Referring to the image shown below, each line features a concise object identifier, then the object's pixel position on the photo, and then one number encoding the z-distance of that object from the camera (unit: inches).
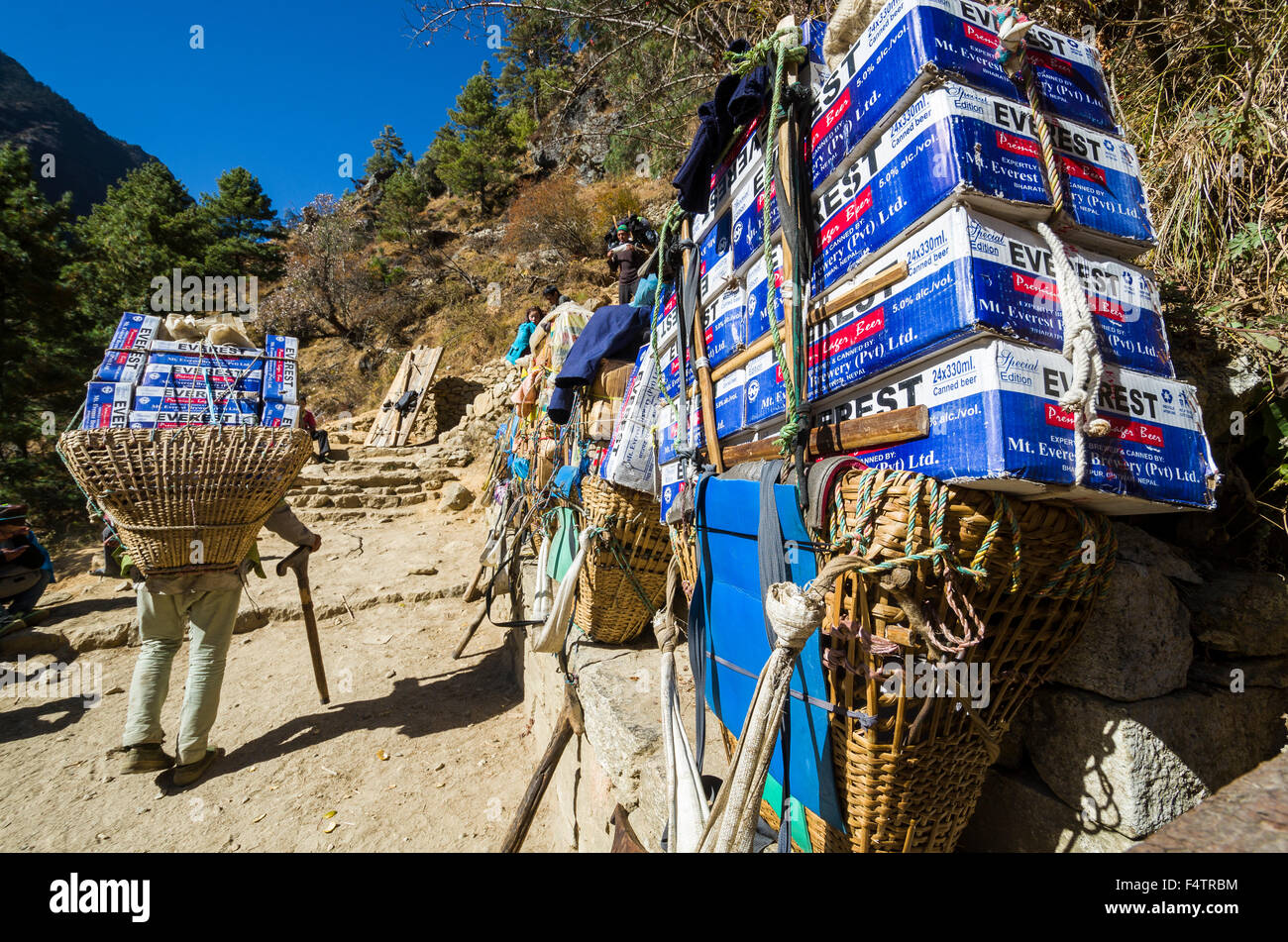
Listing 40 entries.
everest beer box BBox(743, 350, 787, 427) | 55.9
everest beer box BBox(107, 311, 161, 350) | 108.4
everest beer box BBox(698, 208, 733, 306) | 70.6
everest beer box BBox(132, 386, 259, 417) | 103.7
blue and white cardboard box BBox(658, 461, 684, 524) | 83.7
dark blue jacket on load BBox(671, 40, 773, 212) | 58.9
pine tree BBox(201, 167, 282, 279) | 968.3
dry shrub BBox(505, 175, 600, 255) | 693.3
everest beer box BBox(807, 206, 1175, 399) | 36.3
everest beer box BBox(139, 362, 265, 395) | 106.5
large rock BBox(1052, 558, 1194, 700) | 45.3
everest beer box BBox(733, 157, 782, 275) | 60.8
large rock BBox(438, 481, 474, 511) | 365.1
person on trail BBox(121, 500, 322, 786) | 131.0
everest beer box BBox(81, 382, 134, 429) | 99.9
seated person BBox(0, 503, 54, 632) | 198.8
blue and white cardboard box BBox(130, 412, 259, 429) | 100.8
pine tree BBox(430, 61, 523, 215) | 1042.7
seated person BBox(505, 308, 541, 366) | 250.7
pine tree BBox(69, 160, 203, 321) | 516.4
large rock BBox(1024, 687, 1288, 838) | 42.8
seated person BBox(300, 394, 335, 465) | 384.5
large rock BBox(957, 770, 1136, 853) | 44.9
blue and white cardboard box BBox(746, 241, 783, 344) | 59.3
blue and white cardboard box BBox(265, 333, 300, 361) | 116.8
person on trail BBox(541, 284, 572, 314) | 226.8
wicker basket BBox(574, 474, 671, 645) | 102.4
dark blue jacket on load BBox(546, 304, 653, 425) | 115.9
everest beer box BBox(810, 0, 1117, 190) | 40.7
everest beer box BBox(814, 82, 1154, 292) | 38.3
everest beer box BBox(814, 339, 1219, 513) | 34.3
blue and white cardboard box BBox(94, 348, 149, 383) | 103.5
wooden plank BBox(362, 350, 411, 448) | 518.6
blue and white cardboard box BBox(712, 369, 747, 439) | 64.4
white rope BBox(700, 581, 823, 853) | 39.0
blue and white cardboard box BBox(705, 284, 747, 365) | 65.5
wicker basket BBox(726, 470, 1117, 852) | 37.1
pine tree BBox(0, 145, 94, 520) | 369.1
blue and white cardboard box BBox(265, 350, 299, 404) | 114.6
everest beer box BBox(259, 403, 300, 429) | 112.3
